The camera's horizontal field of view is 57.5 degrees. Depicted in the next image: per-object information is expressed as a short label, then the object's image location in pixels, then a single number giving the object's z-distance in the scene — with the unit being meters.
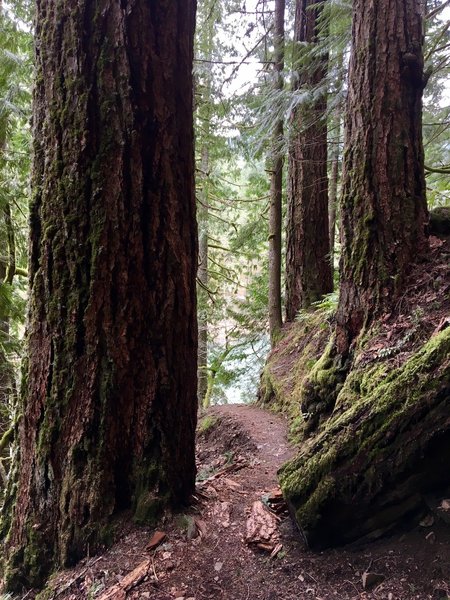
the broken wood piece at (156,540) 2.30
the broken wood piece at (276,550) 2.31
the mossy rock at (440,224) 3.81
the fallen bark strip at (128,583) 2.02
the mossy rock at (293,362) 5.75
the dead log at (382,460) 2.00
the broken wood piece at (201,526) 2.47
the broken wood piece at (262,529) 2.40
